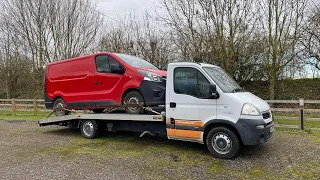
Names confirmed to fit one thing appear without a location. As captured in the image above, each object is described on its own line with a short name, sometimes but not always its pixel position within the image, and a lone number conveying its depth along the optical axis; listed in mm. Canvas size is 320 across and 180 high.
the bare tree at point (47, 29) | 18547
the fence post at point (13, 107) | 15055
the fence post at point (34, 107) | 14180
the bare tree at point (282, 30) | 12625
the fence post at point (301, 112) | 7941
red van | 6055
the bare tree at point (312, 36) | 12648
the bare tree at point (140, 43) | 16625
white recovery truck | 4953
